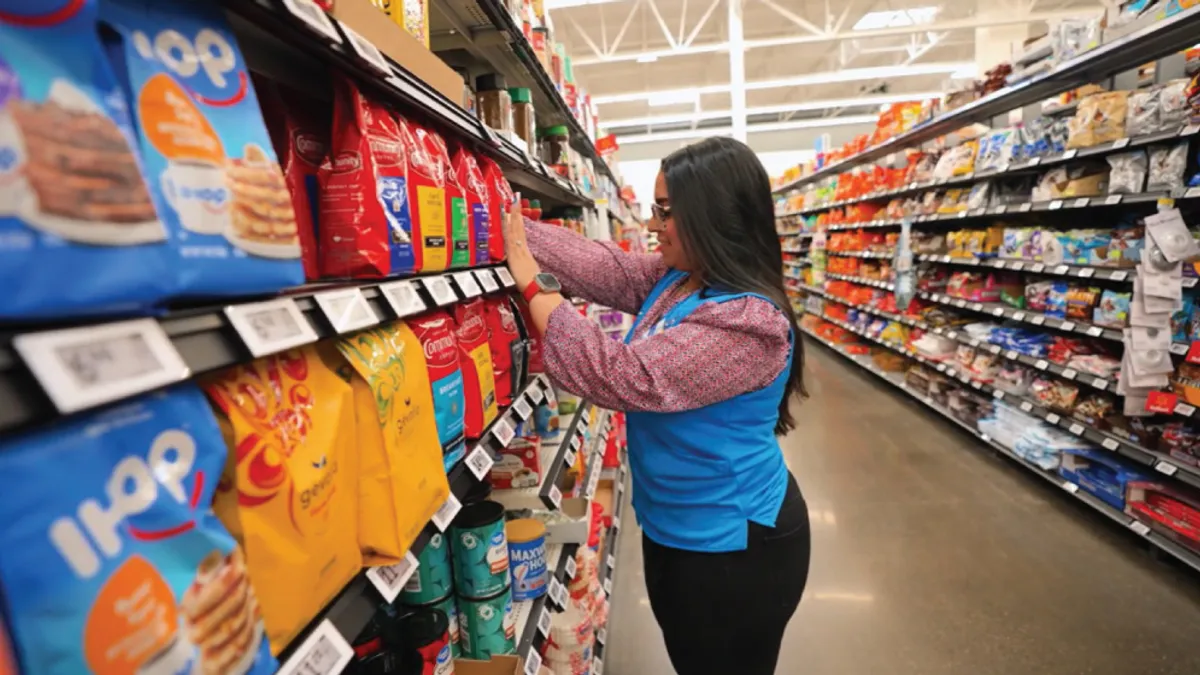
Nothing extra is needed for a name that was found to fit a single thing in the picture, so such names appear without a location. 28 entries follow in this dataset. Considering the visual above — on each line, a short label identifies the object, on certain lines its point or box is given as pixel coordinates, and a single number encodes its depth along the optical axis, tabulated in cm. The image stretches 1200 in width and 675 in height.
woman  122
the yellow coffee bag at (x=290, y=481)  60
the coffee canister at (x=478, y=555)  138
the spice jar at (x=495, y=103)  179
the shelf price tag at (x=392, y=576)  81
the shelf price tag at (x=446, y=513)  98
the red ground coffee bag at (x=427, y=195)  99
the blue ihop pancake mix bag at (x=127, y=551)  40
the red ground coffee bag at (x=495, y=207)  138
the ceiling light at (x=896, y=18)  1069
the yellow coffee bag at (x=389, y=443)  80
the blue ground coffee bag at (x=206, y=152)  53
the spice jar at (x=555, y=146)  255
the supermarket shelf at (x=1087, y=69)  268
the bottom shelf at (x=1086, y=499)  272
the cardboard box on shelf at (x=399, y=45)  88
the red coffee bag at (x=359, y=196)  87
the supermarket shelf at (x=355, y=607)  71
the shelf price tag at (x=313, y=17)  68
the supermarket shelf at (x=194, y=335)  39
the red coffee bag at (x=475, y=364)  119
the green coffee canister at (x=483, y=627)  139
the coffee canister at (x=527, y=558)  163
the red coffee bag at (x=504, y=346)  139
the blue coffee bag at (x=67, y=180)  39
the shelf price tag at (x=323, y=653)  65
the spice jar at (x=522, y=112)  194
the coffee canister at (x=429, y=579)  130
